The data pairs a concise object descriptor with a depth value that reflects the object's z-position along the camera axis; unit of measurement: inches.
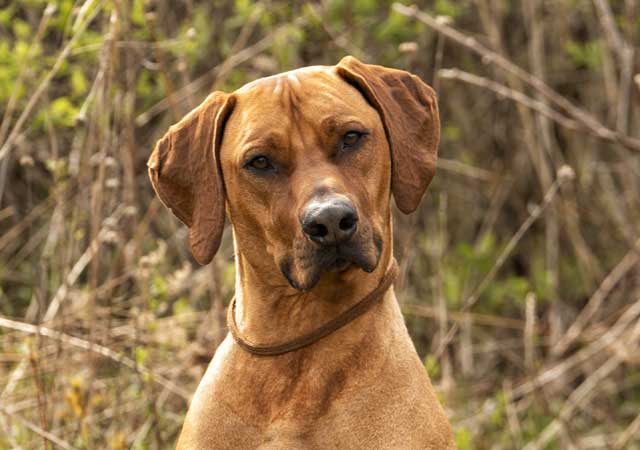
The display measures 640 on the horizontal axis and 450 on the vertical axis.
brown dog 285.7
